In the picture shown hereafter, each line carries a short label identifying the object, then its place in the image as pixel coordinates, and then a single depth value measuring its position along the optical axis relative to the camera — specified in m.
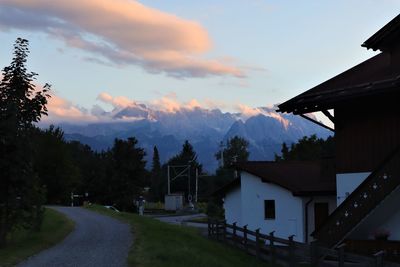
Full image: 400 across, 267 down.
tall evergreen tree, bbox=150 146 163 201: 136.50
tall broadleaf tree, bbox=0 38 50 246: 18.53
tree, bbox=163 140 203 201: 126.55
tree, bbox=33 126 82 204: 87.75
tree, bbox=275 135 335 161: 75.99
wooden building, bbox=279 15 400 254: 15.54
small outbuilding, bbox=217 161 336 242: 27.59
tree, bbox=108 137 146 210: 90.19
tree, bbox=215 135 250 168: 137.00
